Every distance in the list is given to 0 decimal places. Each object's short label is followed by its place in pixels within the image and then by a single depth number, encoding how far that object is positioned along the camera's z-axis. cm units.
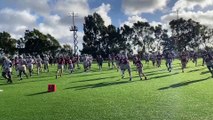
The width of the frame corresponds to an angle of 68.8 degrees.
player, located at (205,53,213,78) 1222
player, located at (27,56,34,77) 1647
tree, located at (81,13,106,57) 4943
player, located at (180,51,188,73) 1570
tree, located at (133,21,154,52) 5703
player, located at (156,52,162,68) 2029
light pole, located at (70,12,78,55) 3807
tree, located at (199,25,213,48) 5543
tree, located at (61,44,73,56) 5819
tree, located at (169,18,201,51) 5306
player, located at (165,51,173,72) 1560
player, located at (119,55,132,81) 1236
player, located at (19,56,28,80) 1436
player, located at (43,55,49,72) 2057
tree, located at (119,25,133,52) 5374
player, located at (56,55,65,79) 1480
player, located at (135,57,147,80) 1207
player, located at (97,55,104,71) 2088
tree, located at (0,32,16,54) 4830
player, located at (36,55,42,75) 1906
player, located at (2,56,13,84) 1254
